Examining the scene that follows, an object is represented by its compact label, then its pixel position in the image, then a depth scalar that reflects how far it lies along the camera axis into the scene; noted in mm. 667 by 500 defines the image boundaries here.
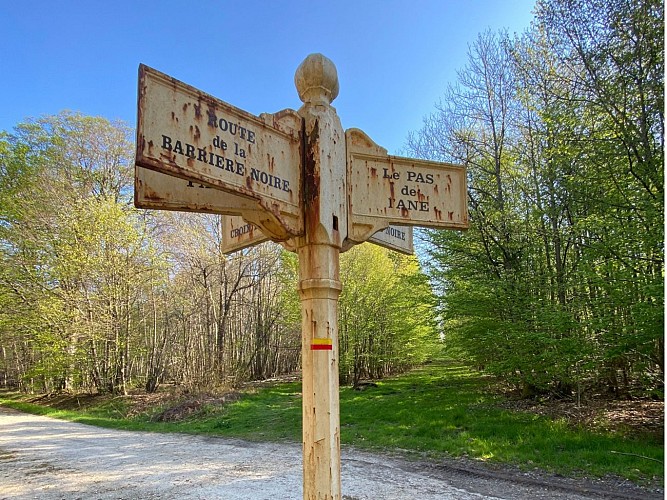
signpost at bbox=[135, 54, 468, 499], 1679
